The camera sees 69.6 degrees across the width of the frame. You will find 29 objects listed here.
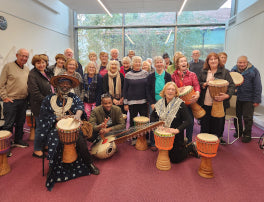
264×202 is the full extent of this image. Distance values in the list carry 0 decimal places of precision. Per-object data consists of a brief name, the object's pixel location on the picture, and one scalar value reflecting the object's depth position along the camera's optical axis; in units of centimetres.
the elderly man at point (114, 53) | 443
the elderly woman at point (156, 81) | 307
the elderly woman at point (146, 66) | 419
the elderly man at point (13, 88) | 302
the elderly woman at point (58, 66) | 335
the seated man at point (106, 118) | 282
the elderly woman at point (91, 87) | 341
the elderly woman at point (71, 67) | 312
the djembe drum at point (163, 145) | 247
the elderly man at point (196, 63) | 452
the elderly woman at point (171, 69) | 386
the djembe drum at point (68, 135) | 215
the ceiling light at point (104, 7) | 564
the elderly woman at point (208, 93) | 294
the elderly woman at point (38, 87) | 289
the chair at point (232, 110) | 362
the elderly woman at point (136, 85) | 317
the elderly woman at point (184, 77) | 286
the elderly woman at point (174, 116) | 260
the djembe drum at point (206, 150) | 232
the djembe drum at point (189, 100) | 270
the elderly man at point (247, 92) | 343
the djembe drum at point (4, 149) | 235
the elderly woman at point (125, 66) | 379
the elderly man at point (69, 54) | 406
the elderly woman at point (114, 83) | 342
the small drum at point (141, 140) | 314
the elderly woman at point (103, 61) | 399
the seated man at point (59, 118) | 235
